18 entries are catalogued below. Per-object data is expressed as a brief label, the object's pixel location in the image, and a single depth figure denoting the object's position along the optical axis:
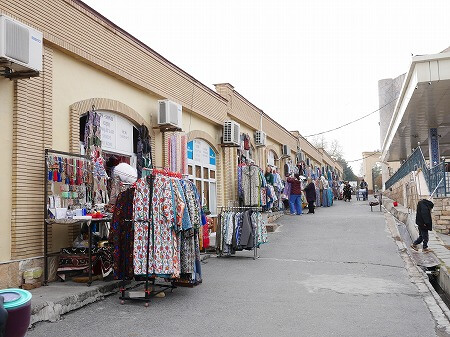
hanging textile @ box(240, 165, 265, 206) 15.55
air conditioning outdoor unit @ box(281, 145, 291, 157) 22.73
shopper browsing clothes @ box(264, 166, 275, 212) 17.17
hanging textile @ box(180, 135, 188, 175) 11.62
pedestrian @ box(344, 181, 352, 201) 32.86
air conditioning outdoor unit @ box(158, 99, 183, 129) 10.30
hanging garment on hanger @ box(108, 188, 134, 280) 6.52
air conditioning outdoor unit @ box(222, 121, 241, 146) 14.42
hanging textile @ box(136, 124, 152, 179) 9.87
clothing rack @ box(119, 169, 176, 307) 6.27
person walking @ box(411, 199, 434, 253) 11.12
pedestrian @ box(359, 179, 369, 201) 34.50
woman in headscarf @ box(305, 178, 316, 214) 20.38
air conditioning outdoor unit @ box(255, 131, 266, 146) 18.19
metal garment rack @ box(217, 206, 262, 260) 10.07
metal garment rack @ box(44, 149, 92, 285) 6.74
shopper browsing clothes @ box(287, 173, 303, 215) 19.24
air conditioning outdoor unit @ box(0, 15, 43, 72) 5.90
